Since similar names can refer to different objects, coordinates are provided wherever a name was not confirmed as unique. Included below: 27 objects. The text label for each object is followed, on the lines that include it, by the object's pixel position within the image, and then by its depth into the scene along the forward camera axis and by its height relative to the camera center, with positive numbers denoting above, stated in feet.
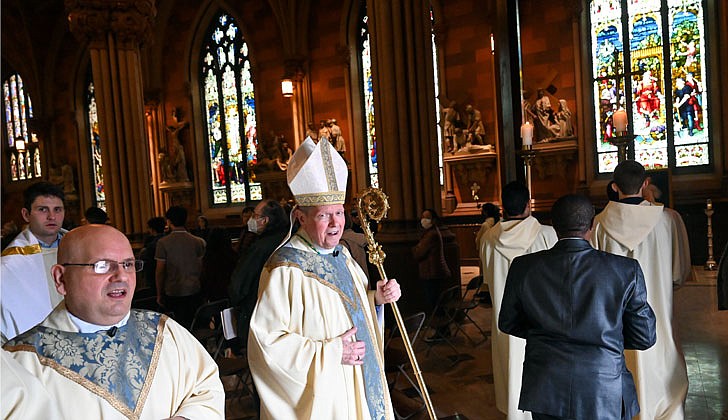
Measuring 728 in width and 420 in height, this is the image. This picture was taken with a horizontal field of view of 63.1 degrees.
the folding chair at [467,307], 20.26 -4.38
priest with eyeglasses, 5.59 -1.42
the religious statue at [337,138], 48.03 +3.96
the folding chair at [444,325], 19.99 -5.43
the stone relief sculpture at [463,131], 42.11 +3.41
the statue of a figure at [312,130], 49.60 +4.92
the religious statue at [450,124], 43.14 +4.02
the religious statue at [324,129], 48.34 +4.75
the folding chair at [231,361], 9.72 -4.11
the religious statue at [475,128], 42.11 +3.53
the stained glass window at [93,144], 66.69 +6.47
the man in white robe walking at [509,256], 12.92 -1.87
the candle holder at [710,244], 31.50 -4.40
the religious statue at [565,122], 39.34 +3.26
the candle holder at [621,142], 19.62 +0.86
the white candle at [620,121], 19.76 +1.56
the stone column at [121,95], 34.04 +6.19
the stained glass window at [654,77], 37.27 +5.75
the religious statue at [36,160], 70.95 +5.52
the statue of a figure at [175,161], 58.80 +3.60
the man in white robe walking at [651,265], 12.16 -2.15
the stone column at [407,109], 26.40 +3.24
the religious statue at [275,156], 50.83 +2.93
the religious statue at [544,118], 39.52 +3.65
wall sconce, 49.96 +8.63
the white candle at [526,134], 21.93 +1.49
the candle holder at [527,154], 21.47 +0.72
